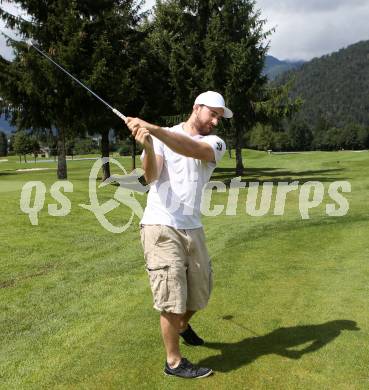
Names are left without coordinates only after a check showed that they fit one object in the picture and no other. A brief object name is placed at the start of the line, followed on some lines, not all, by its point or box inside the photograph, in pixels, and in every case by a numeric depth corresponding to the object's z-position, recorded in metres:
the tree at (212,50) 34.44
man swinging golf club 4.84
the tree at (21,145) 88.21
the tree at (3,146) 146.38
